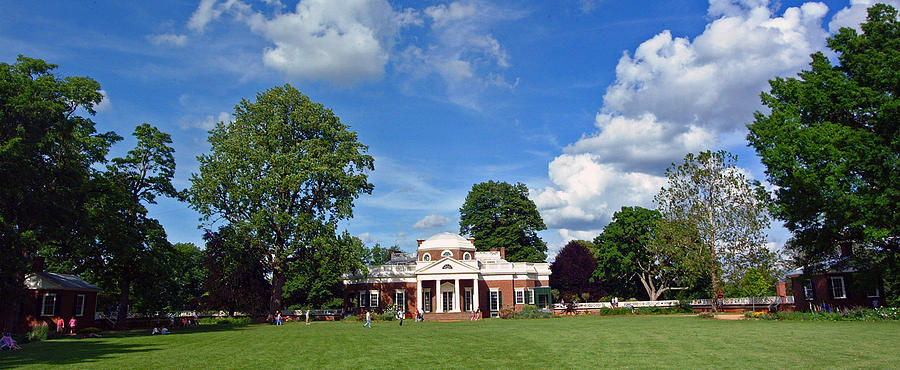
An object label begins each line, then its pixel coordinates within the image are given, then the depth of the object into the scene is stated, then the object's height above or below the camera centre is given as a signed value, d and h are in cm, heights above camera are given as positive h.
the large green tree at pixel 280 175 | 4053 +858
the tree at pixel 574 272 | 6084 +156
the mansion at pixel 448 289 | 5131 +10
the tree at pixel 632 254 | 5457 +306
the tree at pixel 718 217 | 3988 +464
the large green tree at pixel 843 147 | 2722 +659
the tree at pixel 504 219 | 7162 +888
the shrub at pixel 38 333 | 2633 -157
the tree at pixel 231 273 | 4128 +159
